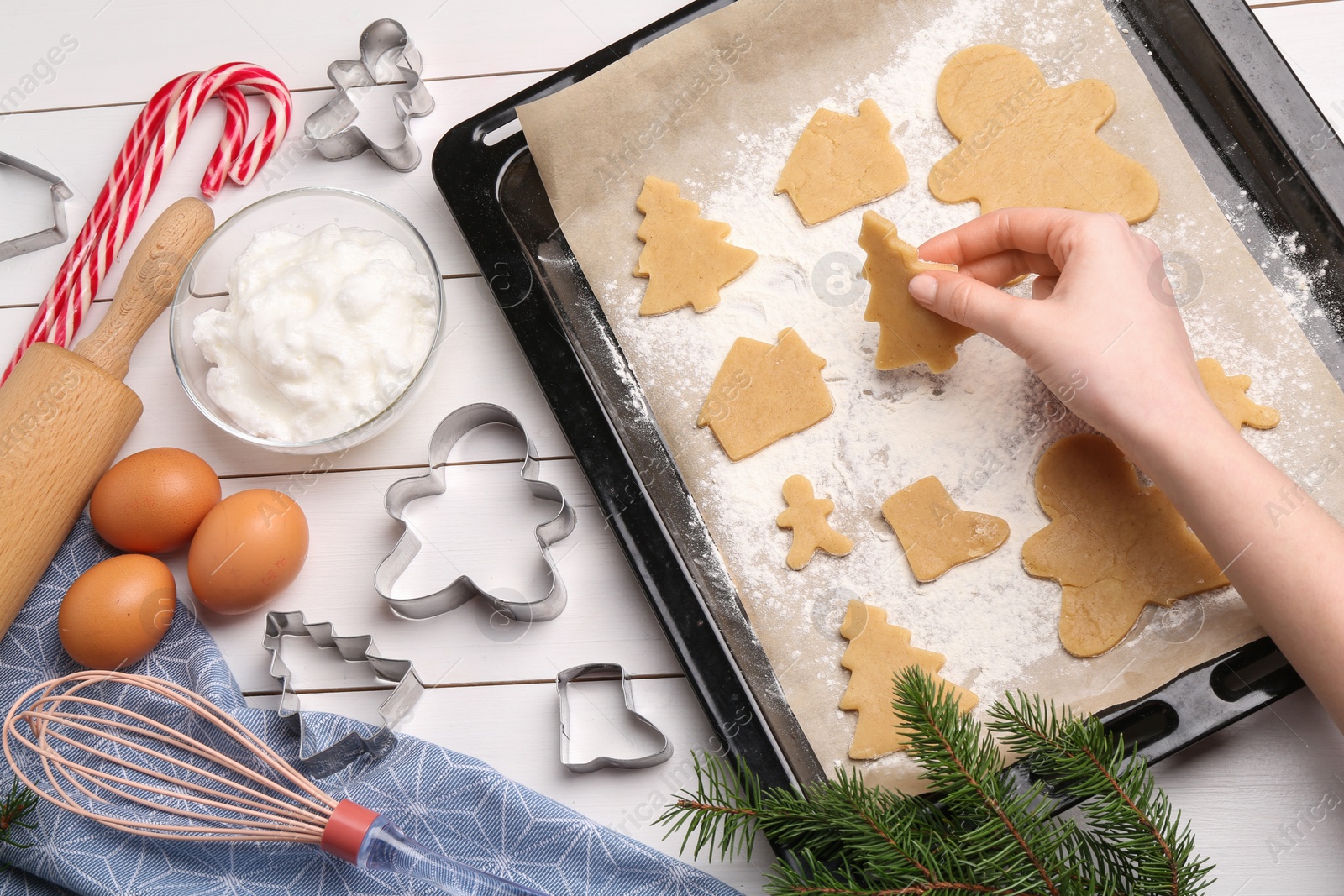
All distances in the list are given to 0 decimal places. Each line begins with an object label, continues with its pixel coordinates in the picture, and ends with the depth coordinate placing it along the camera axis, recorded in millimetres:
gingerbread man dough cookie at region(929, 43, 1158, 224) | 954
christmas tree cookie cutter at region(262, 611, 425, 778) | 930
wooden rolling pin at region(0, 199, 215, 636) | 942
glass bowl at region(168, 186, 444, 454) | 961
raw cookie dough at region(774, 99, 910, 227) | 968
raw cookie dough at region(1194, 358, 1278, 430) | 923
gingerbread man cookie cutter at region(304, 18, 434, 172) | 993
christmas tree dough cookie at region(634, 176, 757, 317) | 965
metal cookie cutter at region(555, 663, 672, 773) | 925
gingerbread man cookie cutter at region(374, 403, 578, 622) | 940
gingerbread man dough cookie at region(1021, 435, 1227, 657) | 912
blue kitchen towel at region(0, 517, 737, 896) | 919
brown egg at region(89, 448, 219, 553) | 943
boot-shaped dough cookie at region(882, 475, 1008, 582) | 929
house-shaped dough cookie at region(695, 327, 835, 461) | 950
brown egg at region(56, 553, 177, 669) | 929
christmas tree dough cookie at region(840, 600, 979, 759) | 912
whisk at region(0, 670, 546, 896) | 897
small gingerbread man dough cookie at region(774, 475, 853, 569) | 934
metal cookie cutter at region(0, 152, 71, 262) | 1016
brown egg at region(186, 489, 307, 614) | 932
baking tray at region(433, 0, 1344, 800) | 921
